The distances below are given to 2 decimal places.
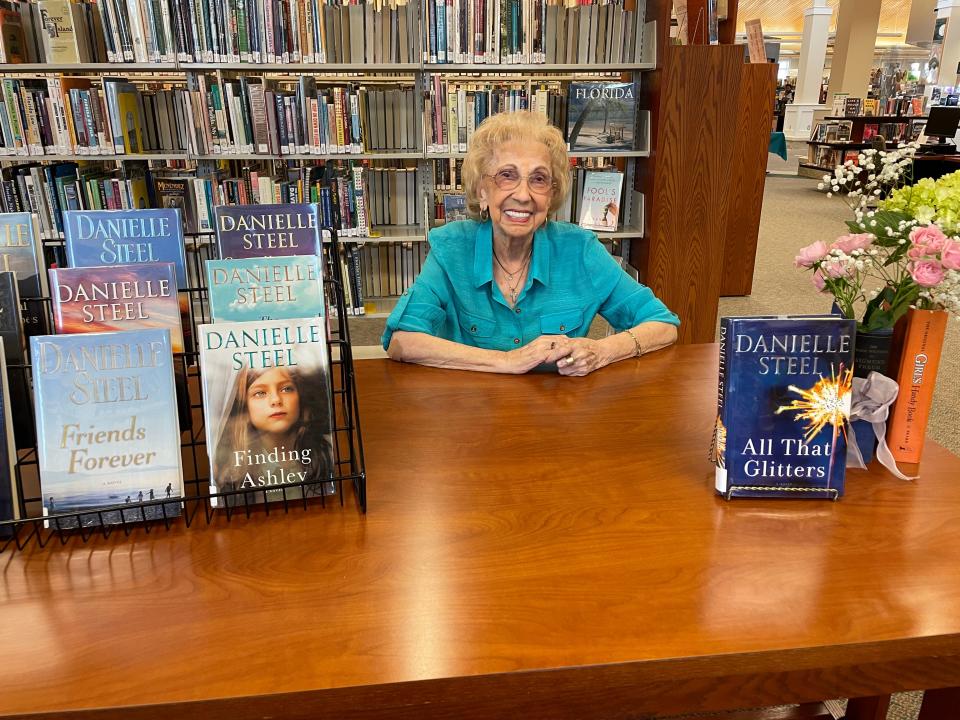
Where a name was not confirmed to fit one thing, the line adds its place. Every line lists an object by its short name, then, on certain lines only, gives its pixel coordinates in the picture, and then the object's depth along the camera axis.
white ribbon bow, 1.03
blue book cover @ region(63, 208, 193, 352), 1.09
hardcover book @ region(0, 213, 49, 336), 1.10
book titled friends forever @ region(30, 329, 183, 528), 0.83
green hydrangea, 1.00
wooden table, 0.67
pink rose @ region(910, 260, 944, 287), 0.94
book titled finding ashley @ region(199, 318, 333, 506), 0.87
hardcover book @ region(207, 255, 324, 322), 0.97
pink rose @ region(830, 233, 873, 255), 1.02
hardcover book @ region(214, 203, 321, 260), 1.16
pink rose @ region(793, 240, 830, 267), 1.07
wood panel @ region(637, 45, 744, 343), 3.48
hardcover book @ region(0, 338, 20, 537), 0.83
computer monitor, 8.98
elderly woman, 1.78
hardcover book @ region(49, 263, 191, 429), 0.93
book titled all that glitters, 0.94
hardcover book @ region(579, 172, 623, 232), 3.87
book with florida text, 3.67
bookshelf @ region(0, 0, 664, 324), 3.41
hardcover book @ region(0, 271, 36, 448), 0.89
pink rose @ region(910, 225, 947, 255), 0.93
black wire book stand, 0.86
